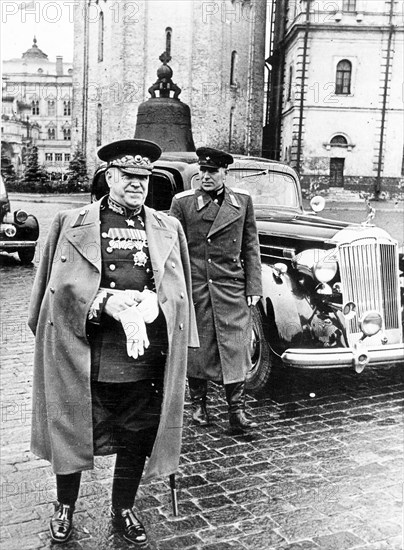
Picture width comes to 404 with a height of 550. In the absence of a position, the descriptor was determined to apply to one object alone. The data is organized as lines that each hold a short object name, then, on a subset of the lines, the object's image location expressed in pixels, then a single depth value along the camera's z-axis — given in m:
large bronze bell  13.96
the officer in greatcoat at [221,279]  4.39
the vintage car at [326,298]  4.77
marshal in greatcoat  2.86
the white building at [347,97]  26.56
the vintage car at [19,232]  11.53
